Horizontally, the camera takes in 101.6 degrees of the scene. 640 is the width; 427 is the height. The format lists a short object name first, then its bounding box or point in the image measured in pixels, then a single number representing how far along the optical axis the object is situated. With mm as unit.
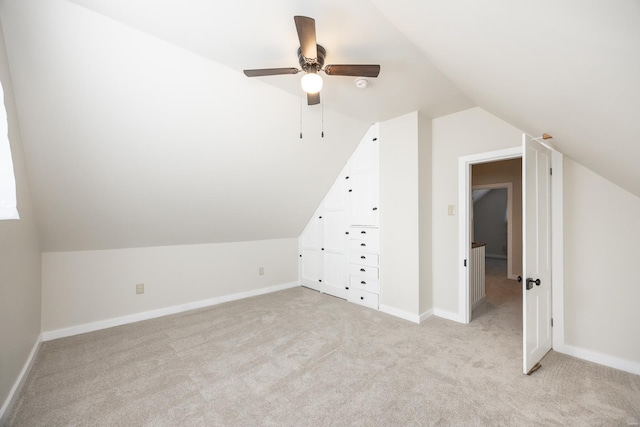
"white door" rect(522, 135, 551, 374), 2062
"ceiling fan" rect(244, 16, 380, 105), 1791
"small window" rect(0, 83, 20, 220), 958
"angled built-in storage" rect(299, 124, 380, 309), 3623
